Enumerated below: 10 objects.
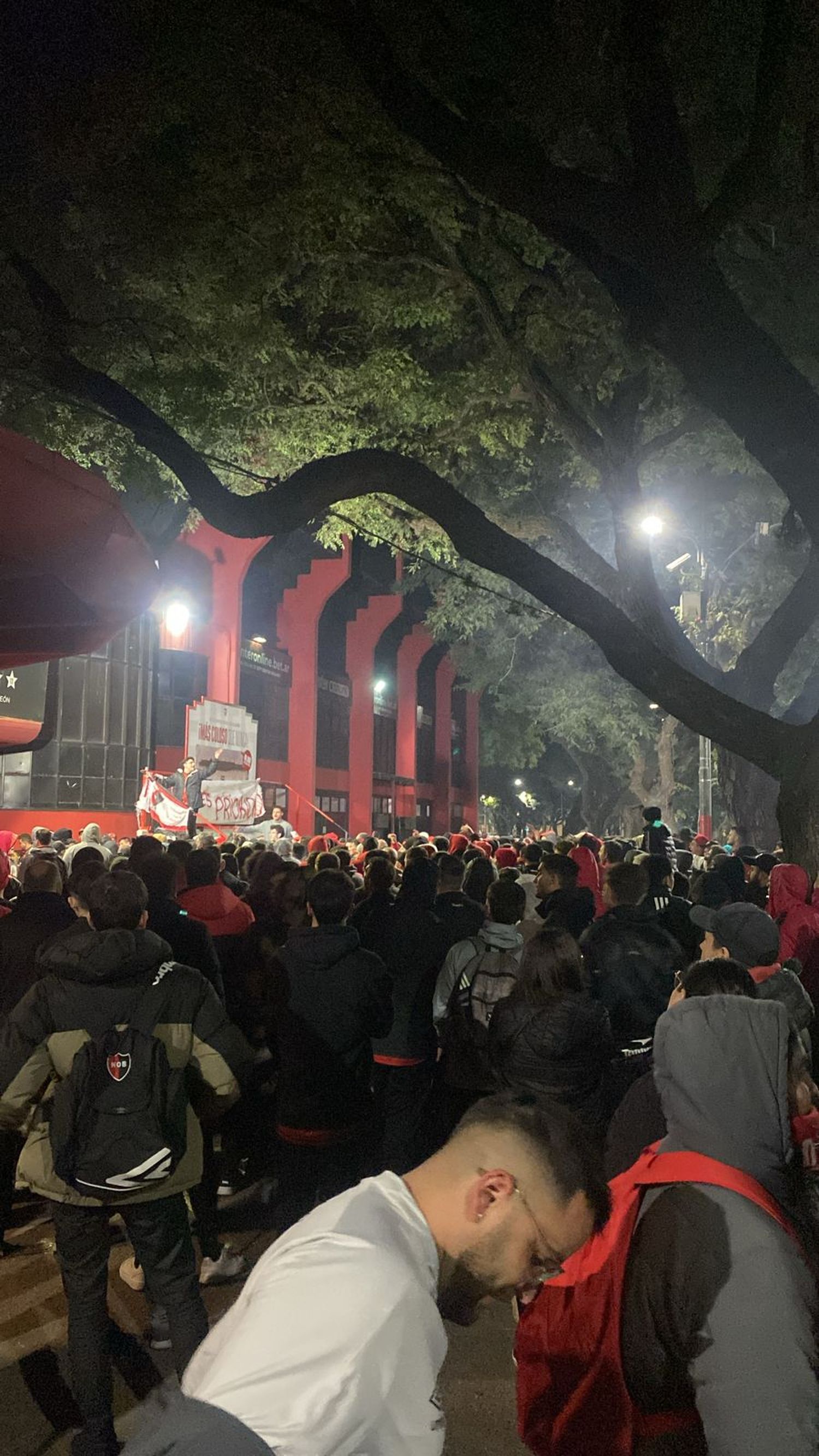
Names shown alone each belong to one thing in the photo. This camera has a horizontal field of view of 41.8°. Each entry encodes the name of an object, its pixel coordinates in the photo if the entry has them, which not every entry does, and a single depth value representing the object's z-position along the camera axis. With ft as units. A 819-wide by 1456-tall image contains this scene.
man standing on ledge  55.11
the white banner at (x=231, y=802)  56.85
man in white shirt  4.24
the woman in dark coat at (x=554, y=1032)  14.24
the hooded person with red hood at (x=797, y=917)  22.02
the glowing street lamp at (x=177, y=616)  77.10
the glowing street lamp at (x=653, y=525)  52.54
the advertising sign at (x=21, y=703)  21.02
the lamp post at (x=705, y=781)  68.95
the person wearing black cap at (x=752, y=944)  14.96
